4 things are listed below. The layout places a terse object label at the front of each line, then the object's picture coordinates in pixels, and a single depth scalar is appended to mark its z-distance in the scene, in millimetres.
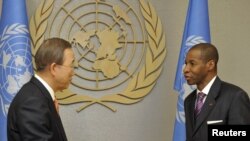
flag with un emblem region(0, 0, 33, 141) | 3801
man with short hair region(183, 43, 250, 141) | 2414
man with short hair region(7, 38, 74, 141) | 1861
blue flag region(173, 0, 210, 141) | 4008
